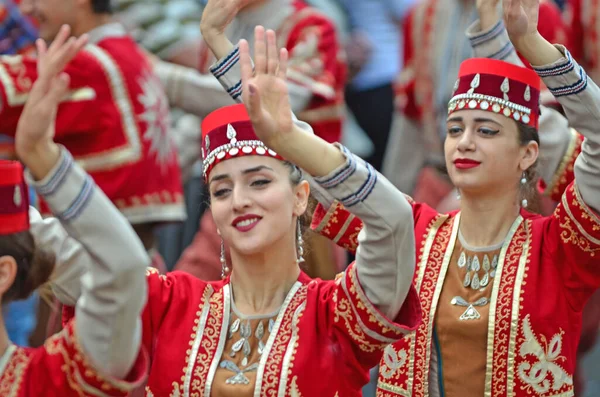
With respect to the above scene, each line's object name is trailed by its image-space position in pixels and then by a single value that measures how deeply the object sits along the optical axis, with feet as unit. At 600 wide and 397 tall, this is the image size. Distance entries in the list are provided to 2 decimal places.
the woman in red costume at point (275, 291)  19.95
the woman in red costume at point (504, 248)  23.44
